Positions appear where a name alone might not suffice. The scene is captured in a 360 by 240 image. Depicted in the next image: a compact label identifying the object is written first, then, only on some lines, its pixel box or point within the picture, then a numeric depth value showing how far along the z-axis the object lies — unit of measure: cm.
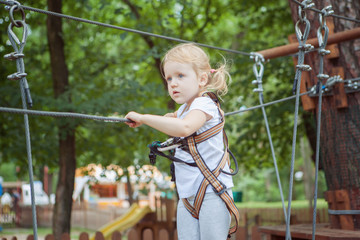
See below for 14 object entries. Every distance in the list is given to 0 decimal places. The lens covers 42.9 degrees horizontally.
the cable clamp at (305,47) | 223
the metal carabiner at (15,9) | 174
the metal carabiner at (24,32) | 174
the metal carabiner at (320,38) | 245
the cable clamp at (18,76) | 174
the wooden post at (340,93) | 333
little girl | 181
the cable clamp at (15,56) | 178
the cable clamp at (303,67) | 215
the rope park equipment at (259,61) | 155
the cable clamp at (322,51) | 247
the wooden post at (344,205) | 325
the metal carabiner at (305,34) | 221
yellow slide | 897
